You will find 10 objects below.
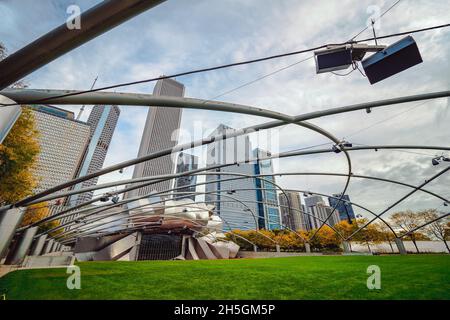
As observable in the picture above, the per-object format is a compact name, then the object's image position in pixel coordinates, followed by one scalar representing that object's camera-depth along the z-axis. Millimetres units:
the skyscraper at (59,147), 87525
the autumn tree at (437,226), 45875
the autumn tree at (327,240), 61088
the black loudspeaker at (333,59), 6055
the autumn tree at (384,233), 51744
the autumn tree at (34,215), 37519
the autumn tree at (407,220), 47125
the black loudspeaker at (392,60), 5660
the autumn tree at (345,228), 59094
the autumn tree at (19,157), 18281
